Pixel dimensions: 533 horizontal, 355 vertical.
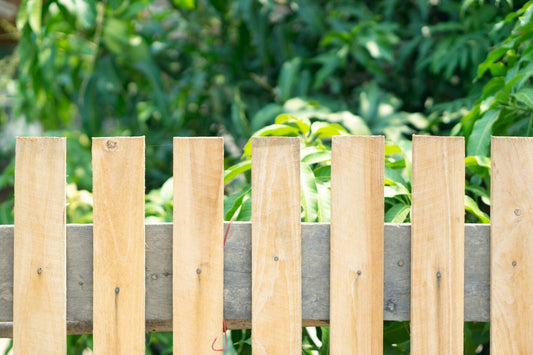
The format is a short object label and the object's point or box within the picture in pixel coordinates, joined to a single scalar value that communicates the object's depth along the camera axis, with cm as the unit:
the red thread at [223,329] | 254
